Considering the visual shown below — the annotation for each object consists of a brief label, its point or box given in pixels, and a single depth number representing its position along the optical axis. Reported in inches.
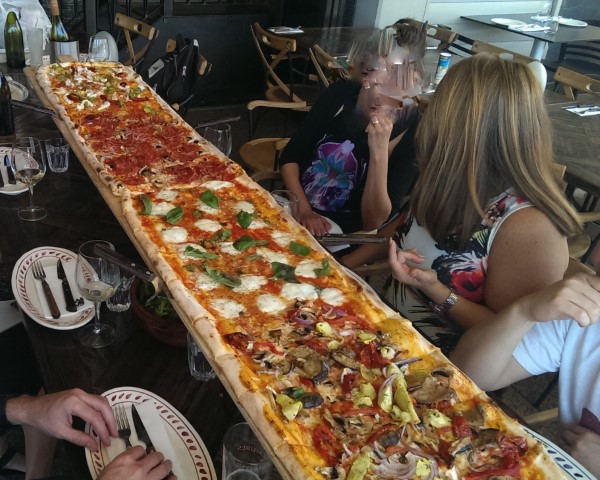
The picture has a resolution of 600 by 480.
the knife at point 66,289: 58.9
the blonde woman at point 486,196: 63.1
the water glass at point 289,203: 74.7
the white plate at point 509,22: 247.6
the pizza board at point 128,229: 43.5
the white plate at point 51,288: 57.0
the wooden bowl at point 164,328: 54.7
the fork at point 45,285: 58.0
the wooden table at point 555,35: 233.5
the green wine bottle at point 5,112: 92.9
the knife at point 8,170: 82.5
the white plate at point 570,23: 253.6
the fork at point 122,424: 46.3
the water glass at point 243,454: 39.7
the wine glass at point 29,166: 73.2
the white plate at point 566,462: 45.5
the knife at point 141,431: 45.4
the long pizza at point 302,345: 44.3
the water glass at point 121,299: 59.7
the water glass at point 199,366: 52.6
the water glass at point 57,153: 86.6
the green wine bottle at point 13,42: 123.4
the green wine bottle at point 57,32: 125.6
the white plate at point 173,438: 44.1
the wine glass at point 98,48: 124.3
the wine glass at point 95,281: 54.5
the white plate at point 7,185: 79.0
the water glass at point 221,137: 92.1
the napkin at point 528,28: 240.6
